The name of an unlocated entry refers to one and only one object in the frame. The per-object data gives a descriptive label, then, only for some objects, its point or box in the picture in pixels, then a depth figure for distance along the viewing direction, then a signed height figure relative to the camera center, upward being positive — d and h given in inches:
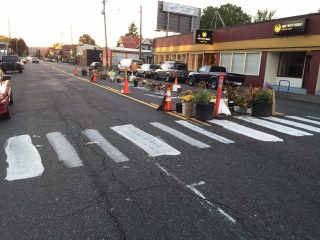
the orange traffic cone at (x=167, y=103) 378.4 -57.8
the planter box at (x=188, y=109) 343.6 -58.0
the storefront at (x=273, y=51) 707.9 +43.3
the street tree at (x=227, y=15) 2241.5 +407.1
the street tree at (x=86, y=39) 4927.8 +348.3
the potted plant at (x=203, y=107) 325.4 -51.3
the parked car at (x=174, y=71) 942.1 -29.2
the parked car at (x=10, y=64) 1128.4 -36.1
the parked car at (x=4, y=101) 304.4 -52.0
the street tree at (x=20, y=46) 4371.5 +161.1
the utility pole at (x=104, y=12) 1796.1 +307.8
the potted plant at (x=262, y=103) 363.6 -49.8
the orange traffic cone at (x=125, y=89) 564.5 -61.0
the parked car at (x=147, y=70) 1109.5 -36.9
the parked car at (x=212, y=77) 729.7 -35.3
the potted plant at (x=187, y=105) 341.6 -52.9
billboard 1406.1 +235.1
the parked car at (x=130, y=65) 1302.6 -21.2
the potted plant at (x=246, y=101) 370.9 -49.7
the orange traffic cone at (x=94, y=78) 856.5 -60.5
